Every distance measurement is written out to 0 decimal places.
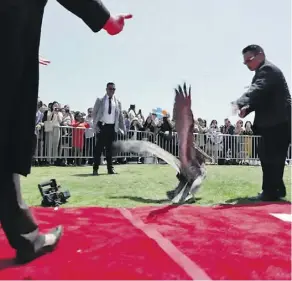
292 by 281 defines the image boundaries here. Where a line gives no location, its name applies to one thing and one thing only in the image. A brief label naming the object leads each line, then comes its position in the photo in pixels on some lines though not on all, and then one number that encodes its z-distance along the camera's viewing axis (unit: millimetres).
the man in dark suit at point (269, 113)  4605
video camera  3998
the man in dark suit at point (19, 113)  1896
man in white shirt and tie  8148
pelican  4078
